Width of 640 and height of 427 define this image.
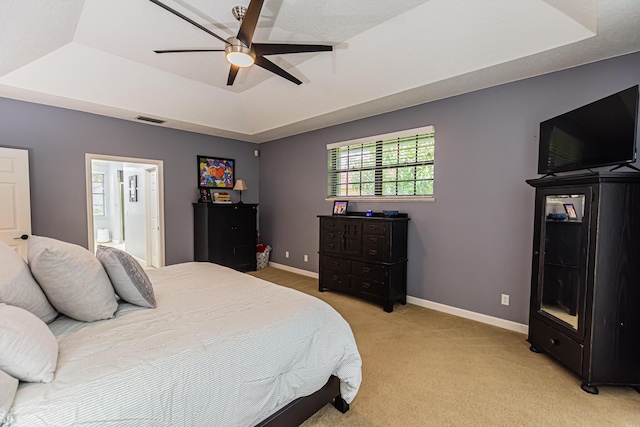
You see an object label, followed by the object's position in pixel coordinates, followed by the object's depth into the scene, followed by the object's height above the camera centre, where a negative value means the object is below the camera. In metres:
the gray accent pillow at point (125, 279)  1.67 -0.46
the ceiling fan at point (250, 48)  1.87 +1.16
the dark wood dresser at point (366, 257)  3.55 -0.71
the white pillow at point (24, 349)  0.96 -0.52
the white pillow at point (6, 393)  0.83 -0.60
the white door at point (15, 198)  3.38 +0.01
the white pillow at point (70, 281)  1.43 -0.41
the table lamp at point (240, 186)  5.51 +0.29
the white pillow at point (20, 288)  1.28 -0.41
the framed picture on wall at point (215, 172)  5.26 +0.54
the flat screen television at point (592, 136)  1.96 +0.54
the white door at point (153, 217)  4.95 -0.30
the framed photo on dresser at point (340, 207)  4.45 -0.07
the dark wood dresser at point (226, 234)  4.89 -0.58
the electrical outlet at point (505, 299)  3.06 -1.00
